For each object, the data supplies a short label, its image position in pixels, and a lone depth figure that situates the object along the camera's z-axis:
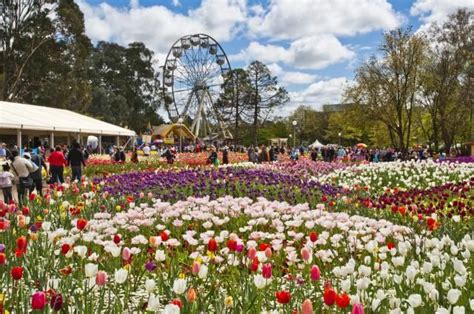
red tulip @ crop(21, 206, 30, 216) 5.99
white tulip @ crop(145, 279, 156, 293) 2.85
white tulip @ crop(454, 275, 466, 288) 3.02
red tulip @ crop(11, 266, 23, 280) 2.88
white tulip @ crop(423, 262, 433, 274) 3.33
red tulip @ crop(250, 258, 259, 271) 3.38
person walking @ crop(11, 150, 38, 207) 12.11
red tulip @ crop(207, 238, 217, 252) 3.63
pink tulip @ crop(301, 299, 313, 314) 2.19
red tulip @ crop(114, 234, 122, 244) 4.08
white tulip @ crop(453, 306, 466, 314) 2.50
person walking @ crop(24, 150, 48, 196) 13.41
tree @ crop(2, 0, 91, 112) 34.97
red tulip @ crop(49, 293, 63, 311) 2.45
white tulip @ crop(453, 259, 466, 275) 3.29
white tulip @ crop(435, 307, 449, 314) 2.40
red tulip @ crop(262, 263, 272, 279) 2.95
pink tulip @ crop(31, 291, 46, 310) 2.33
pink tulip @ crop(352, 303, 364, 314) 2.15
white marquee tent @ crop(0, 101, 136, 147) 26.83
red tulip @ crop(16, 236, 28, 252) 3.64
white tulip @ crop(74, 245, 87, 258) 3.66
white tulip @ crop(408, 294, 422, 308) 2.60
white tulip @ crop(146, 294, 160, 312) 2.47
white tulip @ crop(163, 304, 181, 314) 2.28
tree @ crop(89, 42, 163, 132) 68.31
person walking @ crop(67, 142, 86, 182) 15.57
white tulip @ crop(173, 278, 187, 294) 2.69
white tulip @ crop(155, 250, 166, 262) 3.54
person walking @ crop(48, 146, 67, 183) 14.77
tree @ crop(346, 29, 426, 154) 30.00
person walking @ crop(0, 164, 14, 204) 11.41
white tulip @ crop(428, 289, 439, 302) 2.89
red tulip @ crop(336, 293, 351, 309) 2.46
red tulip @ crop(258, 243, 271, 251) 3.69
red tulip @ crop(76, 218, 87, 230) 4.51
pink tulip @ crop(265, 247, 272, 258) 3.45
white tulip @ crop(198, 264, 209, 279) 3.06
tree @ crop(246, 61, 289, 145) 64.12
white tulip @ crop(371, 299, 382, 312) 2.76
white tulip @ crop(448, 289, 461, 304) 2.70
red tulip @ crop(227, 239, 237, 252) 3.64
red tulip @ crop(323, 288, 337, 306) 2.48
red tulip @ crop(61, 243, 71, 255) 3.57
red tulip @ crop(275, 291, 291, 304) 2.52
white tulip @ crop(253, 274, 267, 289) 2.92
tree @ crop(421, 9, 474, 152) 31.53
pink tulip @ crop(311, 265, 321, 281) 2.98
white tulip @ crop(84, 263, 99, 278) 3.01
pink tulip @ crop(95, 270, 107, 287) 2.75
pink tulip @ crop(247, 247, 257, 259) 3.37
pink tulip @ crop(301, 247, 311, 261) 3.40
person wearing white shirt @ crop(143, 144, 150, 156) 30.62
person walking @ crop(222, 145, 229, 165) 25.33
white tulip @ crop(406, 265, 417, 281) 3.19
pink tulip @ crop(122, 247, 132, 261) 3.33
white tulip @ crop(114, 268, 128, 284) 2.88
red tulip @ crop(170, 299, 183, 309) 2.41
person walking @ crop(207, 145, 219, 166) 23.14
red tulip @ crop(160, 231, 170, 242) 4.05
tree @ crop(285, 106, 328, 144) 81.00
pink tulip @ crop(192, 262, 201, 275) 3.01
